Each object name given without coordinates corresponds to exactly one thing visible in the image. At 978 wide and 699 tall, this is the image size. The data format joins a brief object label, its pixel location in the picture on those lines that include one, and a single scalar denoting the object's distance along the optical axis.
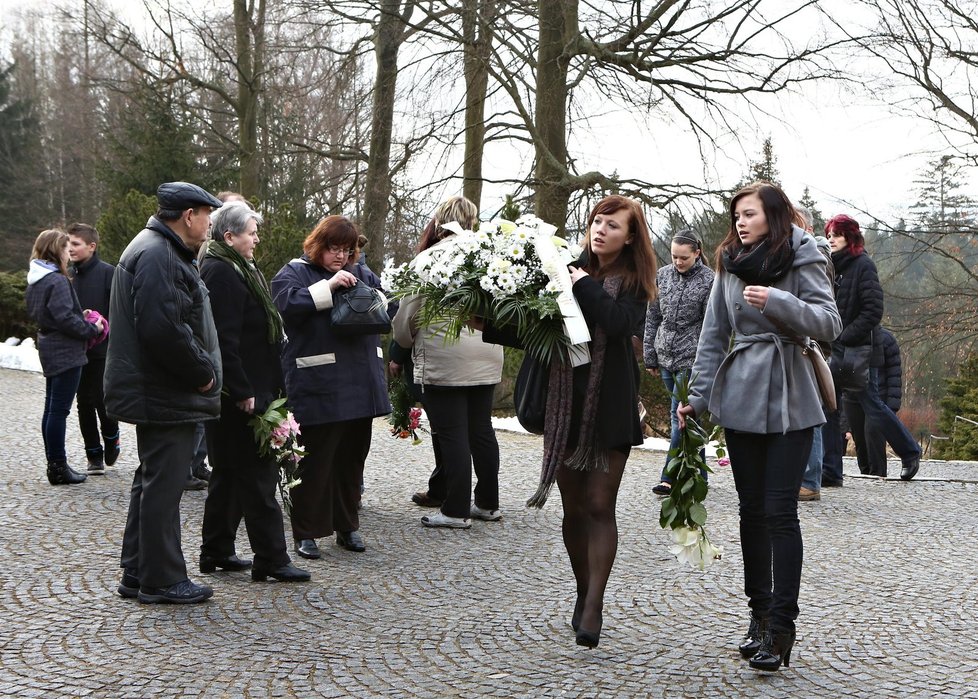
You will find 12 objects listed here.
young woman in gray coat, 4.36
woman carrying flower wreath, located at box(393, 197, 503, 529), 6.71
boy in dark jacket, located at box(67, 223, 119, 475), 8.41
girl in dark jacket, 8.03
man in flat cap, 5.03
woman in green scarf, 5.51
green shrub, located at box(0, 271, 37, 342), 20.72
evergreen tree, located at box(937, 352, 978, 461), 16.33
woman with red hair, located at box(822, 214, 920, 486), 8.53
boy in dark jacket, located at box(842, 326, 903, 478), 9.71
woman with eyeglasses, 6.07
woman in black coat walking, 4.63
